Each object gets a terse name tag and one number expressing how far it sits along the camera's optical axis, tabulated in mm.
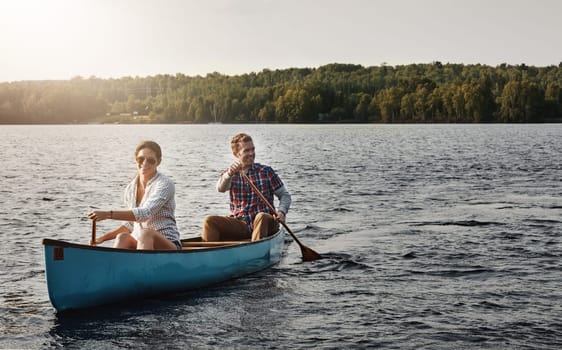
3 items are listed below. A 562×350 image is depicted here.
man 11258
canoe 8273
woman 8789
